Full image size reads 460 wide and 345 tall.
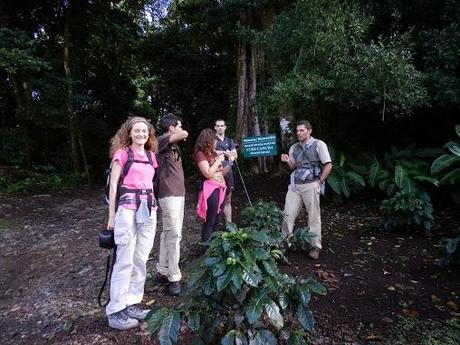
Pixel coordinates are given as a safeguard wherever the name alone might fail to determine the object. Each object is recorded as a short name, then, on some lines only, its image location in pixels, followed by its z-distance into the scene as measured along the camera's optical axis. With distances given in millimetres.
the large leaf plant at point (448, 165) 5789
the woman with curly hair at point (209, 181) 3867
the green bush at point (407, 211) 5212
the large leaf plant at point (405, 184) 5242
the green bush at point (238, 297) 2152
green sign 5684
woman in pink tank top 2959
